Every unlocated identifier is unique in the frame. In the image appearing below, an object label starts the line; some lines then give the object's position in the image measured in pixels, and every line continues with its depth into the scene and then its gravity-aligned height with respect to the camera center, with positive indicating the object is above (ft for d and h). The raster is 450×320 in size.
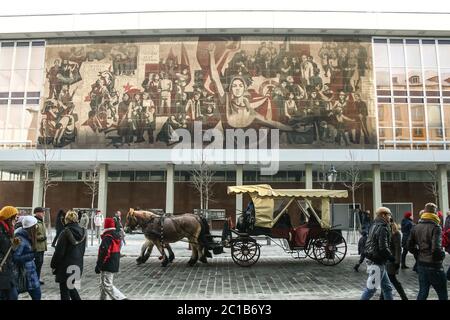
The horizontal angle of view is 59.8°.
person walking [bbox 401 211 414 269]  38.15 -1.92
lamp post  72.37 +6.13
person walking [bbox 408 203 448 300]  20.15 -2.39
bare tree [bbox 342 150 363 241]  103.30 +9.69
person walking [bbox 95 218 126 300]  22.41 -2.95
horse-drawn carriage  39.58 -1.68
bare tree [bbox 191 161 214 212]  105.58 +8.10
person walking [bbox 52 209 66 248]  44.38 -1.79
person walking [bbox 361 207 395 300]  20.86 -2.55
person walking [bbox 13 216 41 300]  19.31 -2.78
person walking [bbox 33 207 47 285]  29.01 -2.42
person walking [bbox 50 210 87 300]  21.29 -2.84
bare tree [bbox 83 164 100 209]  109.17 +7.92
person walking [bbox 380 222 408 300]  23.44 -3.34
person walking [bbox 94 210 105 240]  67.06 -2.38
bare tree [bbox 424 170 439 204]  112.16 +6.69
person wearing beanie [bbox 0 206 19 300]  17.16 -2.25
